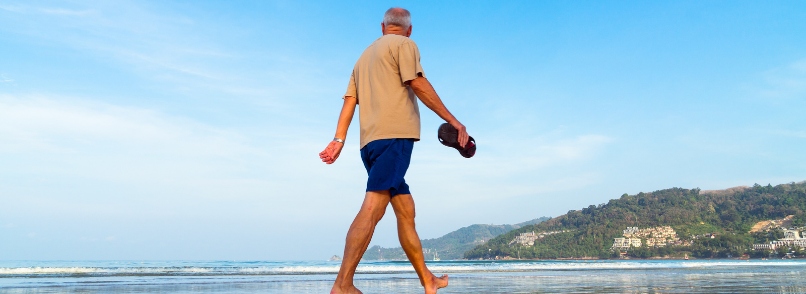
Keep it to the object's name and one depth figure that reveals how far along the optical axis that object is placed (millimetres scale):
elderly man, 2482
